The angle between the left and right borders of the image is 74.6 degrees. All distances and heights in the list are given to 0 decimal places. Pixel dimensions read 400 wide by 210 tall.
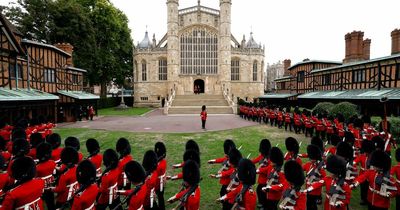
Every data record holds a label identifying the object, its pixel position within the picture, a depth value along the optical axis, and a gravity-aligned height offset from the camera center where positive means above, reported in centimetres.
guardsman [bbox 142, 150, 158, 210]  573 -178
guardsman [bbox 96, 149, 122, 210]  580 -199
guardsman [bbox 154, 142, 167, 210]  652 -209
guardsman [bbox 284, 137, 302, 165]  735 -145
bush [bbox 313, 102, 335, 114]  1765 -67
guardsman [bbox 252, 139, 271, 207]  668 -176
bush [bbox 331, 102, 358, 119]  1569 -71
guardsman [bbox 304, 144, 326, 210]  604 -178
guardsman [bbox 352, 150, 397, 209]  543 -179
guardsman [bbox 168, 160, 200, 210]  507 -183
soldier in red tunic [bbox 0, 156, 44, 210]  470 -169
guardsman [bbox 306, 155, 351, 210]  512 -180
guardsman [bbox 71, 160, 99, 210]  493 -175
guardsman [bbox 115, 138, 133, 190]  666 -165
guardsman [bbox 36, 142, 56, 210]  639 -175
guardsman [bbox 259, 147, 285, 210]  585 -182
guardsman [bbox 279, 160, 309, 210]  506 -183
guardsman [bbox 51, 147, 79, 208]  587 -183
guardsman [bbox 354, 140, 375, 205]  703 -173
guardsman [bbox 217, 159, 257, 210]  513 -182
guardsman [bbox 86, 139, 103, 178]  714 -156
